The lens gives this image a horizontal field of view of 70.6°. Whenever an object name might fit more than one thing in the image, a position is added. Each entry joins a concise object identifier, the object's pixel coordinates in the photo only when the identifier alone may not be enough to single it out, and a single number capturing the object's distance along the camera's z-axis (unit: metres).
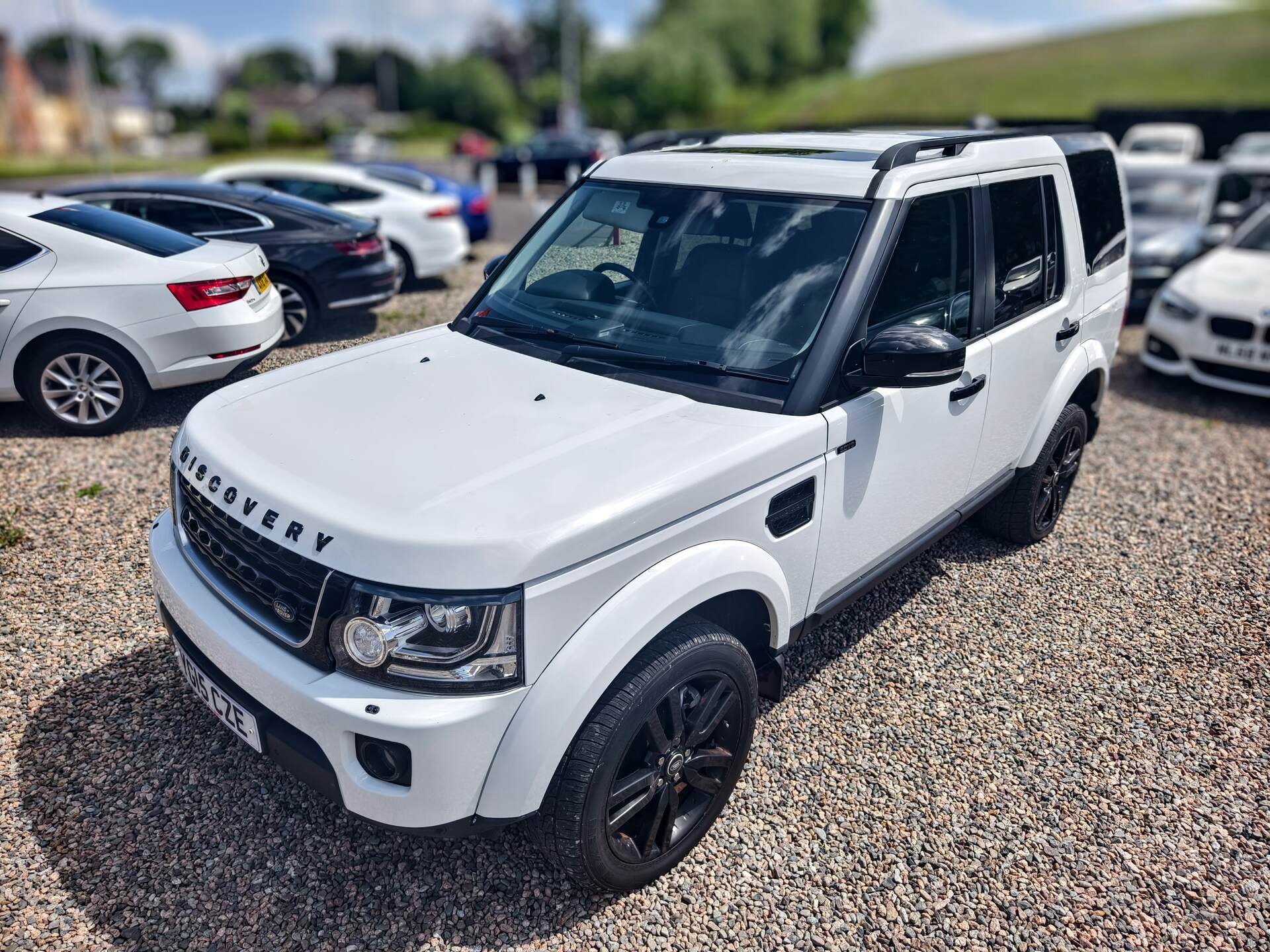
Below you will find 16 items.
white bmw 7.43
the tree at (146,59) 143.62
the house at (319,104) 96.81
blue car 12.62
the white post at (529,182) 22.08
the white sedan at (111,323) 5.55
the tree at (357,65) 119.44
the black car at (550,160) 23.77
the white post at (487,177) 21.93
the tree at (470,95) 72.69
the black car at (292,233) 6.77
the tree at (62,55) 107.12
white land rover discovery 2.24
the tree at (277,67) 133.00
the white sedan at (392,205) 9.45
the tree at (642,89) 55.81
